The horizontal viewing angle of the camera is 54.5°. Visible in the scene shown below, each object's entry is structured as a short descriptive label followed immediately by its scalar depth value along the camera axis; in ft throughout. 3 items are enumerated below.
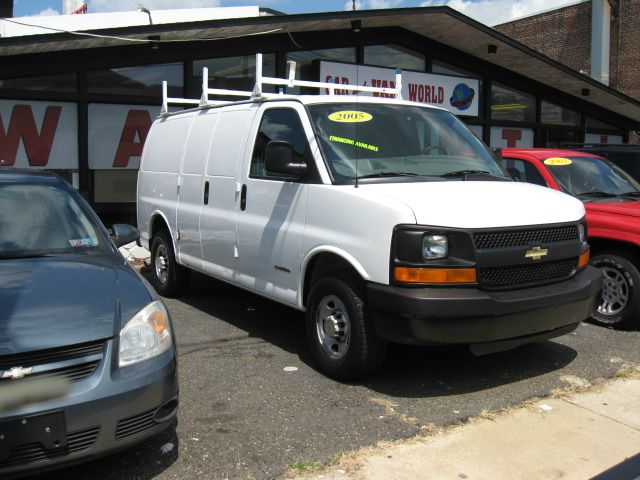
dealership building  31.17
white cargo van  13.33
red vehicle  20.17
